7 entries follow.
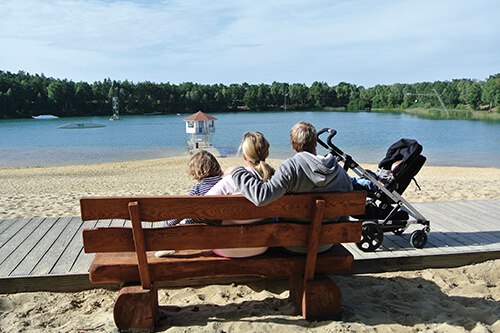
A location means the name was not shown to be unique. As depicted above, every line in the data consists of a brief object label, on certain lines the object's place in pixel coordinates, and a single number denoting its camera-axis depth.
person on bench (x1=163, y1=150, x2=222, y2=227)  2.77
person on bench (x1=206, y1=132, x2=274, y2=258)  2.55
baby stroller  3.84
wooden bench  2.26
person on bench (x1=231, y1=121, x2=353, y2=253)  2.30
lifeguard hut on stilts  28.77
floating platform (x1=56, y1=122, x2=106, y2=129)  53.11
